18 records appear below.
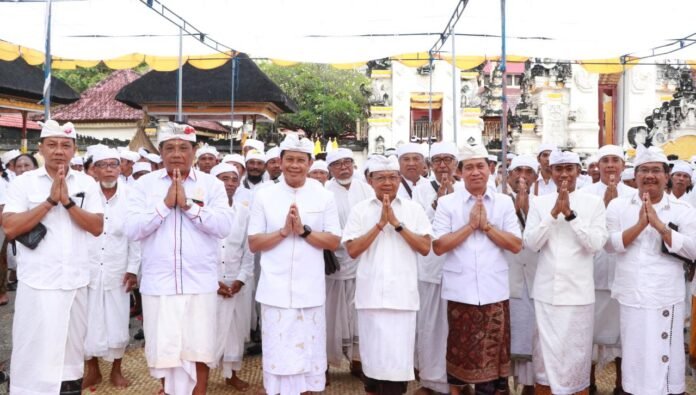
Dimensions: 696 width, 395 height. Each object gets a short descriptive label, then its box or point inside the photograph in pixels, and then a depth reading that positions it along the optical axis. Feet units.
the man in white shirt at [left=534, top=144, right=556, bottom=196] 21.51
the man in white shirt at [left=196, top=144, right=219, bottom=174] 21.89
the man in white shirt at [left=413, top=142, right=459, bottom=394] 16.24
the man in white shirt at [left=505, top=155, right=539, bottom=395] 15.92
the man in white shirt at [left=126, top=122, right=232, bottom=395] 13.55
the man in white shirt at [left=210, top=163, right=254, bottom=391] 17.19
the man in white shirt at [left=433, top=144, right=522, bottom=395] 14.19
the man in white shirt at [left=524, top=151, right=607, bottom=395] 14.32
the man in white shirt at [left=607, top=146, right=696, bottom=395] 13.87
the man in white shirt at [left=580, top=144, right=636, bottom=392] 16.11
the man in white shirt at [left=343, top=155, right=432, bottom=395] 14.25
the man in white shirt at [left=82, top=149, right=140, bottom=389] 16.99
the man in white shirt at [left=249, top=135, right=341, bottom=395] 13.79
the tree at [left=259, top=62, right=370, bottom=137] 102.78
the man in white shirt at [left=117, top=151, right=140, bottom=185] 26.14
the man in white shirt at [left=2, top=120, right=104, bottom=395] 13.17
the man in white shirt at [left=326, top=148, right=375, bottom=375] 17.84
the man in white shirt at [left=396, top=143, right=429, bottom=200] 18.65
